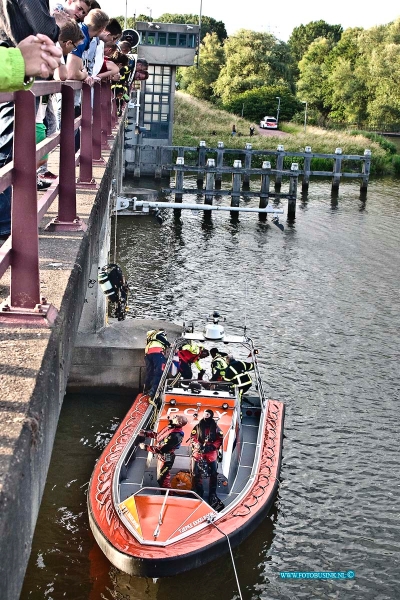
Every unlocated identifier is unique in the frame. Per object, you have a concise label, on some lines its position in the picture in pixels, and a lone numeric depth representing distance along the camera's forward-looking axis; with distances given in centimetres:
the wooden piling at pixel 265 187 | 4000
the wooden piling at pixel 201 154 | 4475
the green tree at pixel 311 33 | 12681
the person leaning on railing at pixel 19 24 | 478
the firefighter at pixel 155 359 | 1664
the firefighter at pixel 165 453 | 1243
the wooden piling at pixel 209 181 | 4000
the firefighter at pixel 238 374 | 1529
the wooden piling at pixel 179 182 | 3992
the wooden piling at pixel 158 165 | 4822
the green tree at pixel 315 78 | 9644
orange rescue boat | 1129
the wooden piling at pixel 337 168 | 4669
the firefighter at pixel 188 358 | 1606
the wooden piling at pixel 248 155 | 4459
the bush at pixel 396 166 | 6175
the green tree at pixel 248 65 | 9494
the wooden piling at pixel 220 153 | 4479
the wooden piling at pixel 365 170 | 4781
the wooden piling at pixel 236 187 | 4003
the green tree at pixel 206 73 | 10375
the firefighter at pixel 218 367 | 1530
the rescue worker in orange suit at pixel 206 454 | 1225
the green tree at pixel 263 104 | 8588
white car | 7956
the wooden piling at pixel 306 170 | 4559
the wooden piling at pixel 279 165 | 4406
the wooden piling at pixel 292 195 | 4012
